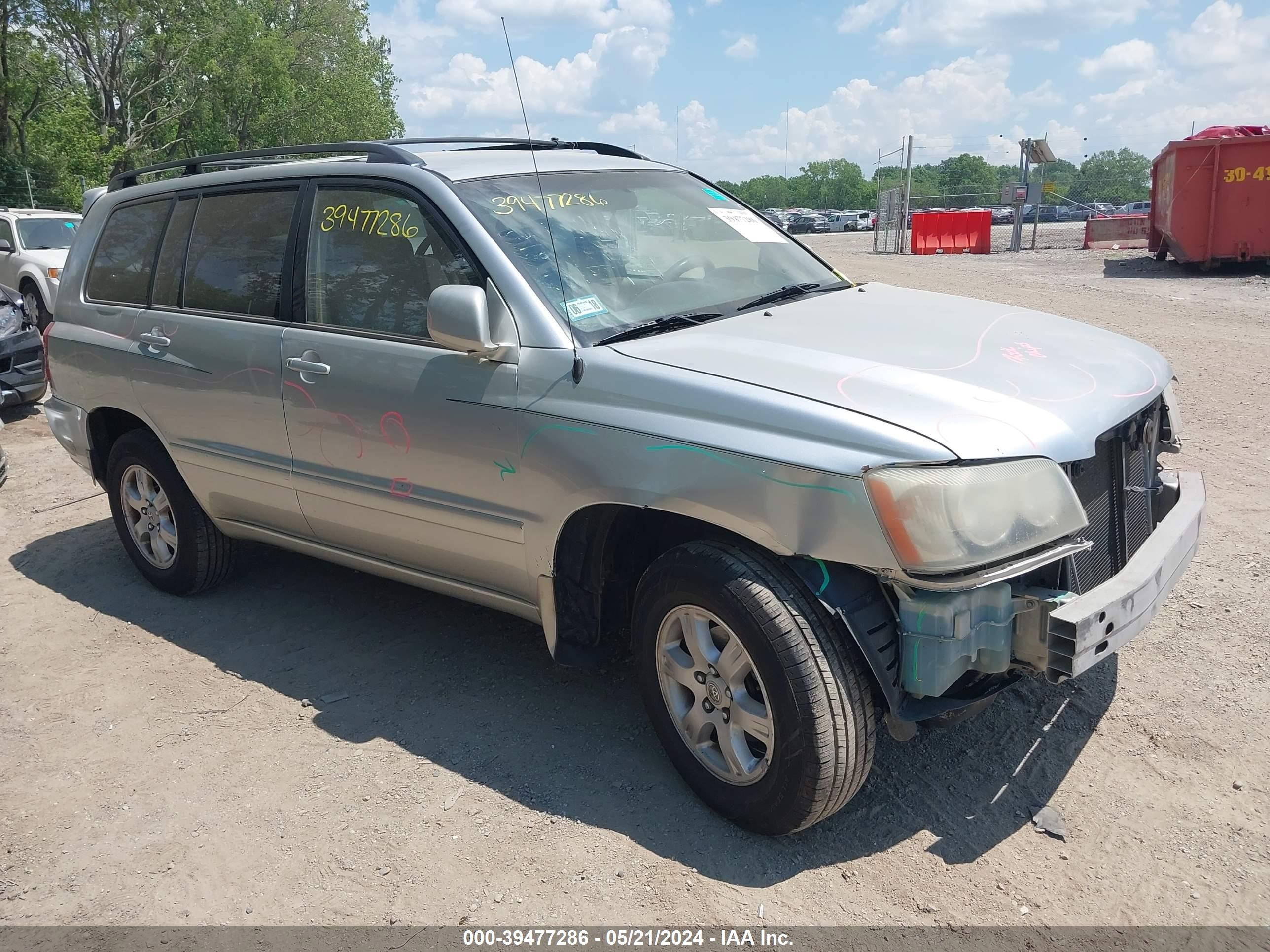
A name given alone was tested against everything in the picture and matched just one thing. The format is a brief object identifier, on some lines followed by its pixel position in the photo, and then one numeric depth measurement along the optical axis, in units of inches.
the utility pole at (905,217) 1123.9
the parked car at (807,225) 1924.2
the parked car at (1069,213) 2139.5
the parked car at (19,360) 366.3
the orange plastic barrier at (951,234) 1097.4
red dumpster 705.0
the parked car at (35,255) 518.3
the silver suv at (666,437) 105.8
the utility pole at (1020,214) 1072.2
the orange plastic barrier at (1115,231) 1061.1
